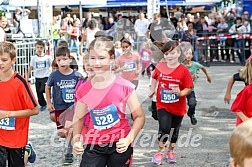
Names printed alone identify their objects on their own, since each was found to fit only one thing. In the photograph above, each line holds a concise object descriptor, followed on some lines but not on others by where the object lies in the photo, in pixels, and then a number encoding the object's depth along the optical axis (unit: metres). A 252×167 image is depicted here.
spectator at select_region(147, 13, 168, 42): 13.62
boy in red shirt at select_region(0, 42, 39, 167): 5.80
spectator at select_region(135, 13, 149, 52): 20.45
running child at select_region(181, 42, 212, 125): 9.64
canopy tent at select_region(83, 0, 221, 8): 26.46
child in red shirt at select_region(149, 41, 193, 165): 7.43
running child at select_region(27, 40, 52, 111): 12.31
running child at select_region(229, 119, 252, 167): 2.62
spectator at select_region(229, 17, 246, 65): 22.62
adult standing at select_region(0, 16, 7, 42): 12.40
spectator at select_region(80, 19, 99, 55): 17.41
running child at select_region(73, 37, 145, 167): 4.89
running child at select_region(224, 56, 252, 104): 5.90
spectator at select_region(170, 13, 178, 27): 25.37
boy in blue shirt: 7.70
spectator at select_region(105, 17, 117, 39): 26.56
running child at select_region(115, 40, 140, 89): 10.43
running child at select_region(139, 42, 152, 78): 13.67
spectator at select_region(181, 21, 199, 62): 21.66
